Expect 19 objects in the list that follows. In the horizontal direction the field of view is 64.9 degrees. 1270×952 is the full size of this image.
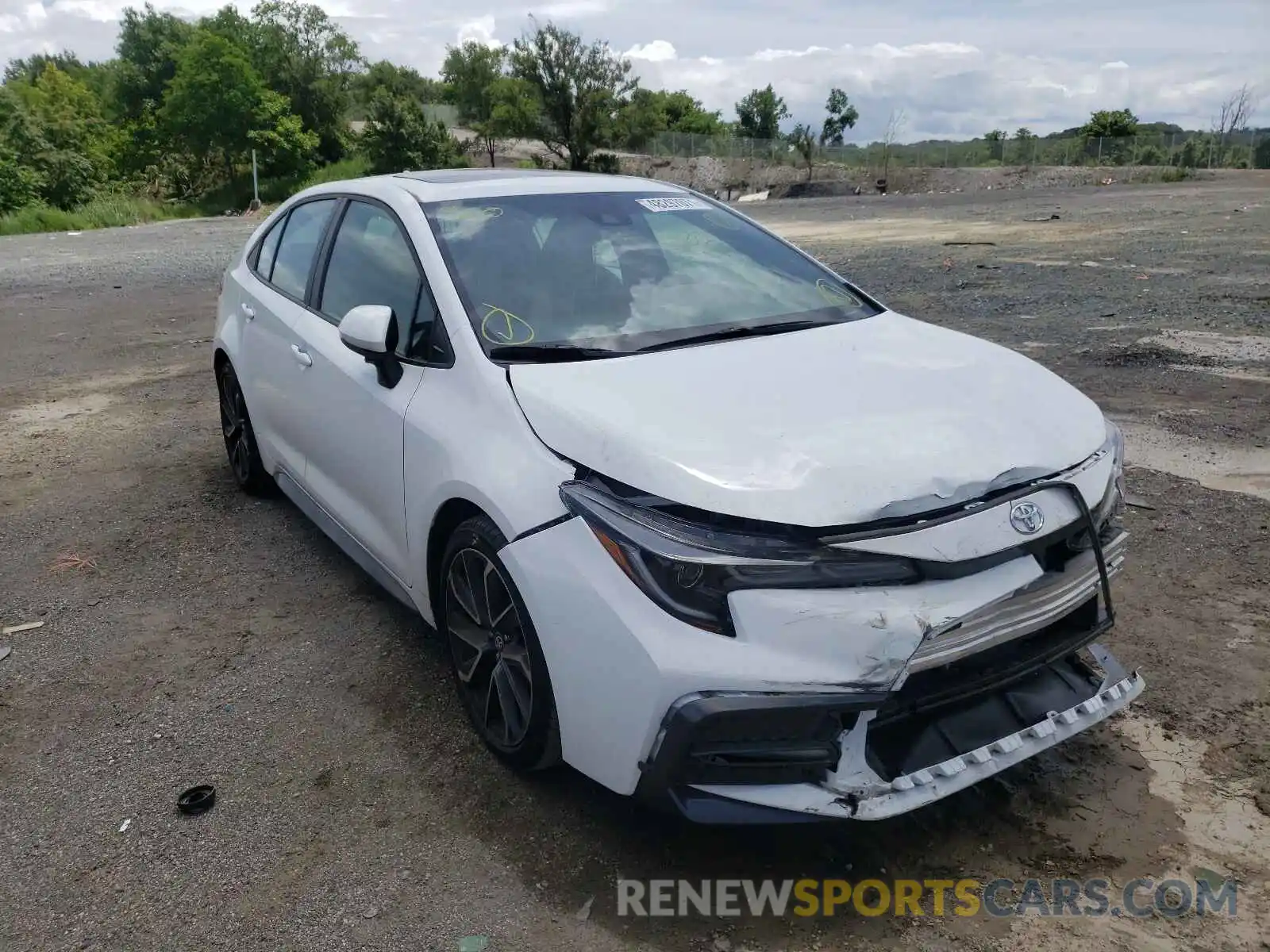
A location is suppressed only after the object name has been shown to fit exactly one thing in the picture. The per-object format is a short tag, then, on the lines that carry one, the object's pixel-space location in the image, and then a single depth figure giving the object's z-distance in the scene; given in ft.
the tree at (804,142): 188.24
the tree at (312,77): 221.87
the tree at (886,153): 178.19
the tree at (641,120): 188.24
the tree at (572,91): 185.98
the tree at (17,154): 140.87
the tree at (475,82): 198.49
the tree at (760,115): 299.99
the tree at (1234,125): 158.61
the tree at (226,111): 191.21
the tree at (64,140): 152.97
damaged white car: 7.34
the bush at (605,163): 176.45
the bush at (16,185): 139.74
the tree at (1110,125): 191.83
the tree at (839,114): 304.91
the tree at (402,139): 178.40
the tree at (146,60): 239.91
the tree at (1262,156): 148.46
